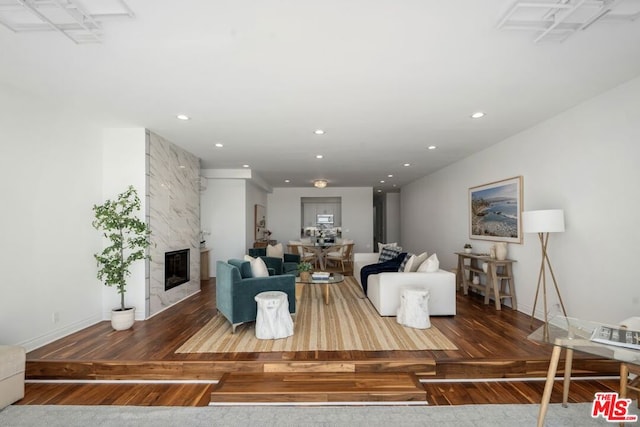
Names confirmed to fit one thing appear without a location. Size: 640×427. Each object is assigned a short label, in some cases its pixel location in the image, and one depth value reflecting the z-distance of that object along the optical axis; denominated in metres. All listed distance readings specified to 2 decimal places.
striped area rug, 3.26
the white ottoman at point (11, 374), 2.44
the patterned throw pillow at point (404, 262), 4.89
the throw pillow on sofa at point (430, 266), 4.46
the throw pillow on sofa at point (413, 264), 4.68
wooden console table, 4.68
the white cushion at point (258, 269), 4.14
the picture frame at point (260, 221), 8.92
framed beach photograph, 4.61
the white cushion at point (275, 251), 7.20
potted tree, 3.81
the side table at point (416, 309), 3.84
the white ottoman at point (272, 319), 3.50
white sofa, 4.31
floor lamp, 3.54
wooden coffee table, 4.84
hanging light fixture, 8.47
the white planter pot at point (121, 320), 3.80
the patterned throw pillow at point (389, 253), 6.06
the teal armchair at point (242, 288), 3.70
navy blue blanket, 5.39
